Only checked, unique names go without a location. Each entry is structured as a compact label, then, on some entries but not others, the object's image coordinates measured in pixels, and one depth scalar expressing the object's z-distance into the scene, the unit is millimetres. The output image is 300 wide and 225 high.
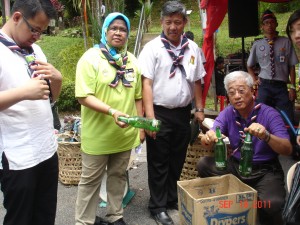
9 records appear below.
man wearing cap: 3951
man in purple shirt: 2249
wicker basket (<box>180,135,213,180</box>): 3028
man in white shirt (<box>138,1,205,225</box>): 2660
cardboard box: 2094
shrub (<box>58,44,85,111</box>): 6309
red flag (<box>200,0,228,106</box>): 3553
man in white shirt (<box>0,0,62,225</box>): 1593
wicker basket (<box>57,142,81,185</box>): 3301
